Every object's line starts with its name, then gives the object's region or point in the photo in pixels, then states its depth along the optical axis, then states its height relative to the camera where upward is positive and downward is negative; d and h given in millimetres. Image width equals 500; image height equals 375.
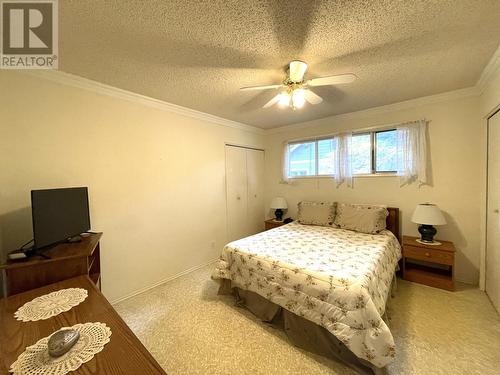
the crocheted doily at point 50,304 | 999 -627
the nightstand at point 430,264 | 2385 -1026
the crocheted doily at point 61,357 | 697 -622
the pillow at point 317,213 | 3209 -456
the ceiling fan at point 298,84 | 1744 +905
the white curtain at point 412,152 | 2762 +441
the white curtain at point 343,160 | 3319 +404
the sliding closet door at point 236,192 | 3752 -133
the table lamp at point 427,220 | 2482 -425
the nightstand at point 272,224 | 3881 -733
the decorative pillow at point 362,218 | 2783 -464
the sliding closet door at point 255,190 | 4184 -108
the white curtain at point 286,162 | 4062 +452
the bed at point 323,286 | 1373 -840
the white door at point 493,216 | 2018 -324
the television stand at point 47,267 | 1366 -570
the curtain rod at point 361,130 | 2976 +862
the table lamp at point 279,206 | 3945 -401
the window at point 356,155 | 3096 +504
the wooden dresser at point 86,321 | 711 -626
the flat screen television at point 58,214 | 1484 -232
